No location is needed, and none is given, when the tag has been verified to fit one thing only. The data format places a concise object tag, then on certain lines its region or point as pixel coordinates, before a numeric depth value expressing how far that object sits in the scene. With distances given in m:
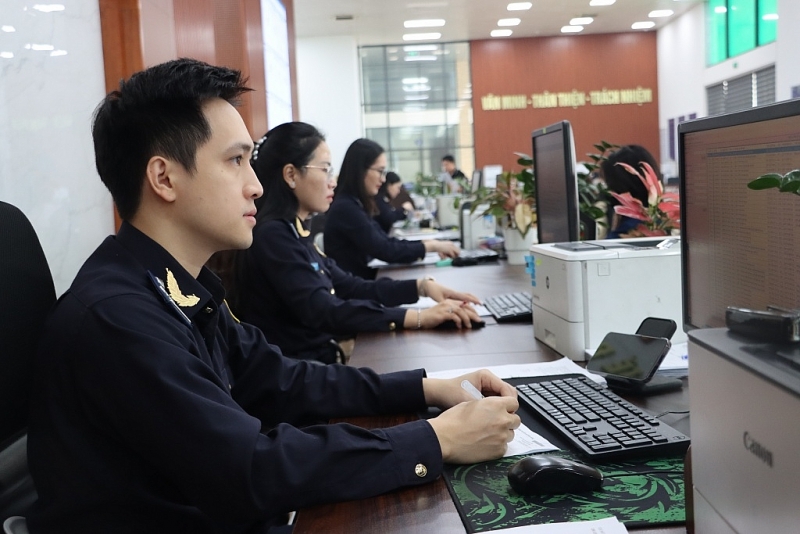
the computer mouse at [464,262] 3.85
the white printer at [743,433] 0.56
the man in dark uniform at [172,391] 0.96
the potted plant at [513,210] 3.57
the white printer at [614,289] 1.67
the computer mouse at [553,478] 0.94
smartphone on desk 1.36
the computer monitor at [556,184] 2.12
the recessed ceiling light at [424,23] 11.96
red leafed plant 1.97
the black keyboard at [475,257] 3.85
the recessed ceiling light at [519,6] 11.11
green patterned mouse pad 0.88
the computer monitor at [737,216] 0.98
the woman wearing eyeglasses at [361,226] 3.84
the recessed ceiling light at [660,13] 12.26
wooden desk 0.92
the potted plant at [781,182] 0.63
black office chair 1.04
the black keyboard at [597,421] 1.04
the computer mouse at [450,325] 2.22
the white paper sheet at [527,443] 1.11
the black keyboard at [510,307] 2.25
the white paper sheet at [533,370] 1.56
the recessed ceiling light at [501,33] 13.36
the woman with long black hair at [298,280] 2.36
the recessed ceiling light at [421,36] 13.10
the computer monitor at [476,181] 7.25
